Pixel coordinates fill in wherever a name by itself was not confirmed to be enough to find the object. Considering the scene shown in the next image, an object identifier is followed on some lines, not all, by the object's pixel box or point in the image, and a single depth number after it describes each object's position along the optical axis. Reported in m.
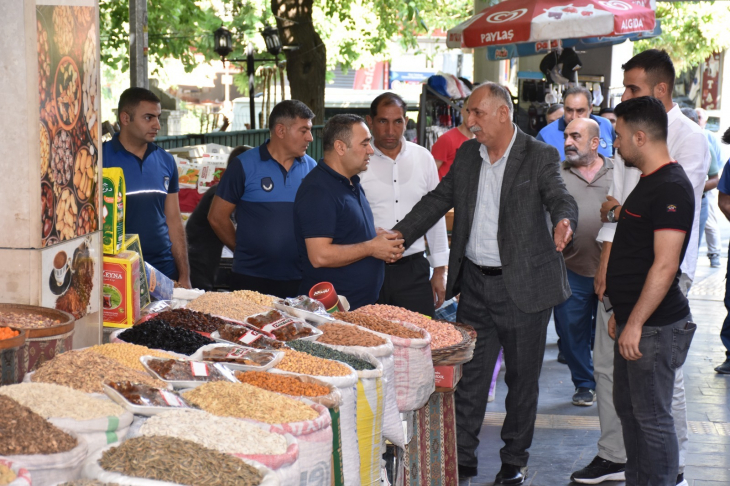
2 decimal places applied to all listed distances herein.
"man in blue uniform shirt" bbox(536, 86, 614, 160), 7.70
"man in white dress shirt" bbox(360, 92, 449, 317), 5.37
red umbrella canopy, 8.84
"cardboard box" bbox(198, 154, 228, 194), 7.92
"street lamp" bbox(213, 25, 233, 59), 15.83
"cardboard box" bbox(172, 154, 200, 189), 7.98
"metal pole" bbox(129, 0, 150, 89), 8.80
